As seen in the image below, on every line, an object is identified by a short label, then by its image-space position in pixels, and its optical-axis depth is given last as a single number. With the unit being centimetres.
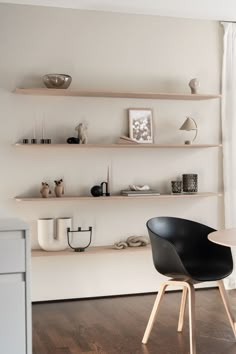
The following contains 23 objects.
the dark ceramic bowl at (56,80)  459
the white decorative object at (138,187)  492
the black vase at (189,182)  502
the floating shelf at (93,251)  459
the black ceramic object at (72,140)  467
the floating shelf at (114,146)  461
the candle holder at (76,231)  470
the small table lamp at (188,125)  496
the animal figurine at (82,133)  471
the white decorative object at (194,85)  500
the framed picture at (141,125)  498
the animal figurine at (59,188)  468
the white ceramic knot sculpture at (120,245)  481
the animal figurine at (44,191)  464
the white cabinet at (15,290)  295
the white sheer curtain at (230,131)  523
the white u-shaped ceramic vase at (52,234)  465
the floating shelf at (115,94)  458
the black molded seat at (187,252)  353
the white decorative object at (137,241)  490
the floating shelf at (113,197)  460
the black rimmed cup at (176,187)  499
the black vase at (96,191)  477
